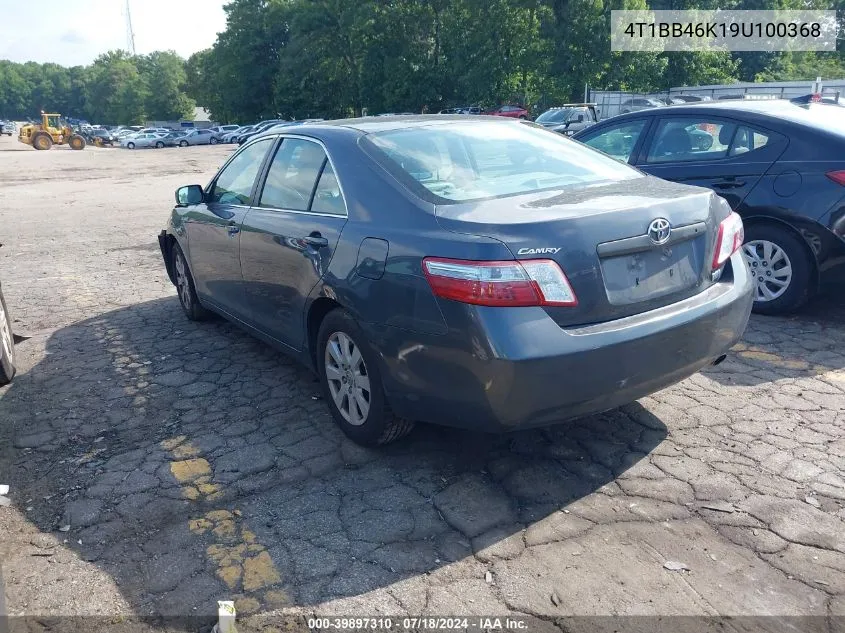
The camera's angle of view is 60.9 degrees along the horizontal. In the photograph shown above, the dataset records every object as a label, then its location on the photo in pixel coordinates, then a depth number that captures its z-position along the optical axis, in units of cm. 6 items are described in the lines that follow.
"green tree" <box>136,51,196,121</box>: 10025
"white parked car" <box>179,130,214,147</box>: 6003
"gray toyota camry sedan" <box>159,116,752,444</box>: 286
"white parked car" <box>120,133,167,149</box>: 5781
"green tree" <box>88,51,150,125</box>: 10419
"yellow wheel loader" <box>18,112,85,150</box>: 4991
